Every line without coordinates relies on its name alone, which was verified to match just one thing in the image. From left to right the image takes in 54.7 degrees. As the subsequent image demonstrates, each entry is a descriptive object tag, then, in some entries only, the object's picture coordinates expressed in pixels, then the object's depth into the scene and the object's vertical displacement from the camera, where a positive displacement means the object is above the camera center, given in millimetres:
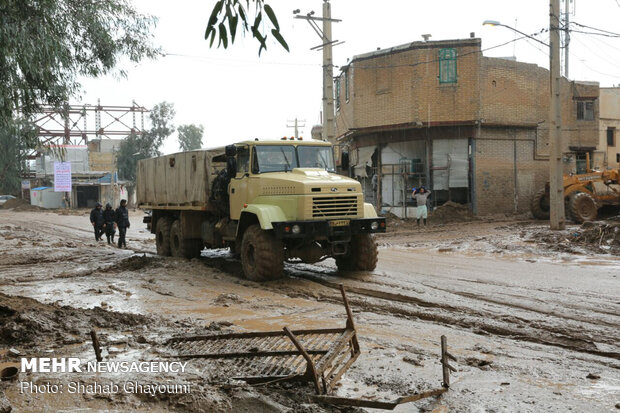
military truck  10898 -314
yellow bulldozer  22281 -284
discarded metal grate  4926 -1545
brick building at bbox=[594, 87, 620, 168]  37906 +3832
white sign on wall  56094 +1468
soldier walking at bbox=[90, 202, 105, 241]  21203 -923
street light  17031 +4670
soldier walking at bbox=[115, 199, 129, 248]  19547 -964
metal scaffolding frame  60500 +6617
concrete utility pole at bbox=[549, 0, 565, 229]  18250 +1808
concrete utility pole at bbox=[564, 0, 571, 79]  42781 +12109
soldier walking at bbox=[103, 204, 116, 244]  20673 -905
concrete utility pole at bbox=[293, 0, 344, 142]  21453 +4554
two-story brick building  27219 +3008
